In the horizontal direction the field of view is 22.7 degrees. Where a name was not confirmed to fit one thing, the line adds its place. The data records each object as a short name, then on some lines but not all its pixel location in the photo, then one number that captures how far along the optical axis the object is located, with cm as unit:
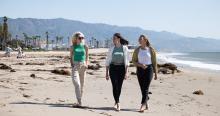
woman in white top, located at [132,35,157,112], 1208
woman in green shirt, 1237
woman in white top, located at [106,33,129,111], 1204
